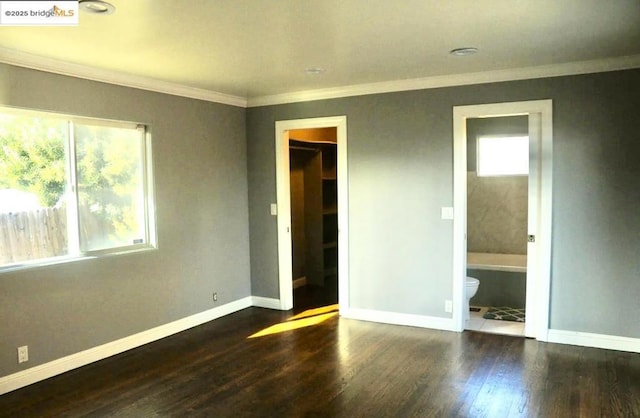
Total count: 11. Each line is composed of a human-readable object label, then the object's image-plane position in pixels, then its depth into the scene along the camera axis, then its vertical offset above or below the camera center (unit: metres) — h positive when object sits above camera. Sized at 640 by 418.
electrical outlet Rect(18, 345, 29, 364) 3.43 -1.16
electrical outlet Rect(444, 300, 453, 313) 4.57 -1.16
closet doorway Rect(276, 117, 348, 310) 6.38 -0.39
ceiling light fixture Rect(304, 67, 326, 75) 4.00 +0.99
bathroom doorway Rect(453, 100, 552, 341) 4.12 -0.21
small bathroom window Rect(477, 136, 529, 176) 6.40 +0.39
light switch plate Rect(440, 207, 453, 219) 4.50 -0.26
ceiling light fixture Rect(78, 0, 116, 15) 2.41 +0.95
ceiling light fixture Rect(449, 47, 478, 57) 3.42 +0.97
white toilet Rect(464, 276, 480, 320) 4.91 -1.10
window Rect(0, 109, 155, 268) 3.44 +0.03
